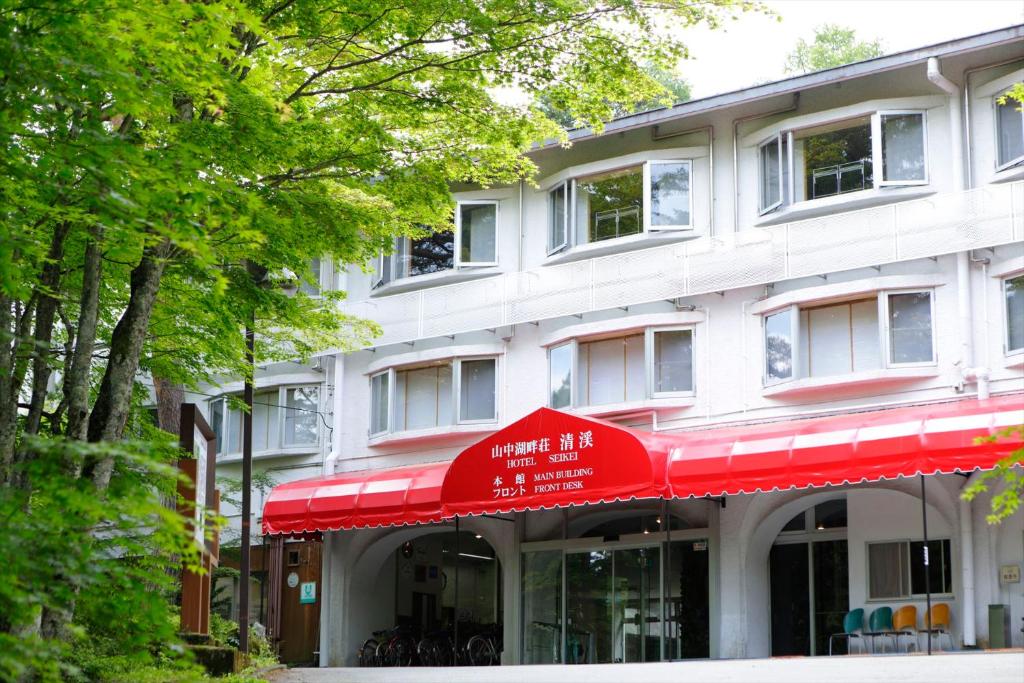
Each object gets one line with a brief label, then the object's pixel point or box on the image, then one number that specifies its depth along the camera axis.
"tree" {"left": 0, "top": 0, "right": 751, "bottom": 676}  9.54
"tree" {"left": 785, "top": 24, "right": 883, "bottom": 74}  47.12
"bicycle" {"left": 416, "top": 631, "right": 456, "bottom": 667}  27.86
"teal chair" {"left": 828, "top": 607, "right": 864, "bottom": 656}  23.39
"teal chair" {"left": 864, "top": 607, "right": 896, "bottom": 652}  23.11
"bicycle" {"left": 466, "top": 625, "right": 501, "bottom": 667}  27.59
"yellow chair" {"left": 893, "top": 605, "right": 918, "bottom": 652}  22.54
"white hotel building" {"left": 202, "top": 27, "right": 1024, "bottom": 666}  23.14
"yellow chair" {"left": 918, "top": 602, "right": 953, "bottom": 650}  22.27
